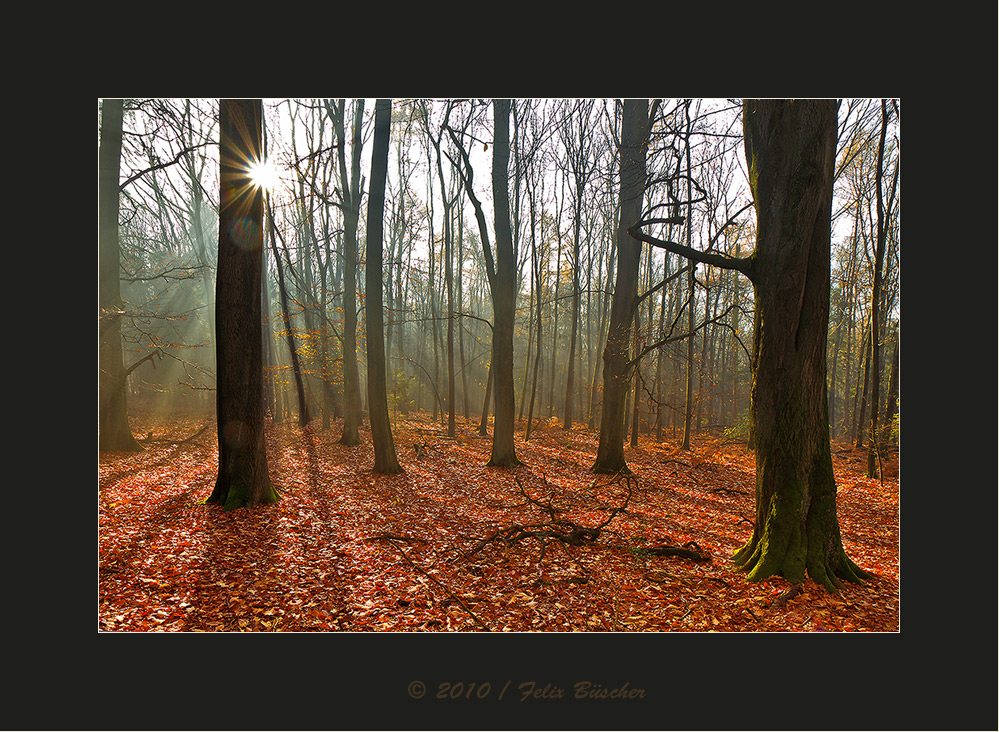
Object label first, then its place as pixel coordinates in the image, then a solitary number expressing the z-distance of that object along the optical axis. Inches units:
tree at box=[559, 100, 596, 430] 412.2
